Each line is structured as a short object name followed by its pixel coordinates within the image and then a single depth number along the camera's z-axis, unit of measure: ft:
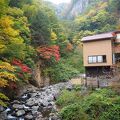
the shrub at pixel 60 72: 60.82
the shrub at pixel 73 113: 27.38
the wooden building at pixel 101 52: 50.29
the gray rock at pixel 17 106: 36.07
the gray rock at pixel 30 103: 38.55
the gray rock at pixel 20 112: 32.86
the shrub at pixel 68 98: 35.16
